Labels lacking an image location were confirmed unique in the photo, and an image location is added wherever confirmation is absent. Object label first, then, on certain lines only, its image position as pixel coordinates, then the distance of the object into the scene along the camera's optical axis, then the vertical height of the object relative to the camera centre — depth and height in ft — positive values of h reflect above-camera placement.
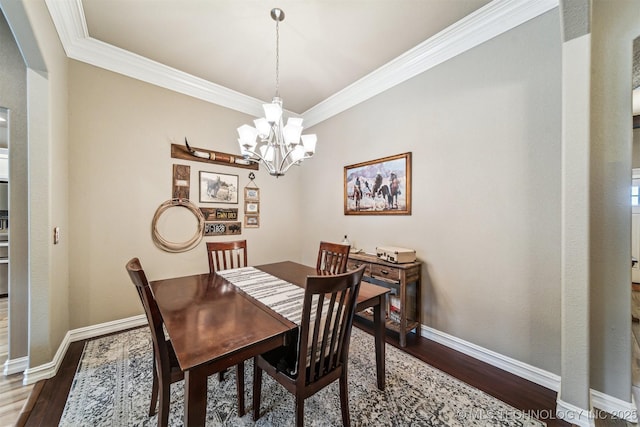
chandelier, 6.36 +2.14
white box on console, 7.60 -1.33
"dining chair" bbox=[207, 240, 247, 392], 7.63 -1.18
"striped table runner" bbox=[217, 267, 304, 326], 4.61 -1.81
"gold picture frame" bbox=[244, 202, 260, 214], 11.40 +0.28
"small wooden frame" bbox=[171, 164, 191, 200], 9.40 +1.24
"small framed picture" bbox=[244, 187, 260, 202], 11.41 +0.91
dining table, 3.07 -1.83
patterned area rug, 4.74 -4.09
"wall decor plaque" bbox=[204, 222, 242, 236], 10.21 -0.67
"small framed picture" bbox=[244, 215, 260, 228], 11.39 -0.39
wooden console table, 7.41 -2.33
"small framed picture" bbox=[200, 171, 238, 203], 10.11 +1.10
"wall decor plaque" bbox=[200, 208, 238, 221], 10.18 -0.05
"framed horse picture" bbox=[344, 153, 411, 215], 8.52 +1.03
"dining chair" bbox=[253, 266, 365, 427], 3.65 -2.53
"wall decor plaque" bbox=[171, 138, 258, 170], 9.42 +2.36
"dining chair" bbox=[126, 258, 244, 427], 3.51 -2.04
